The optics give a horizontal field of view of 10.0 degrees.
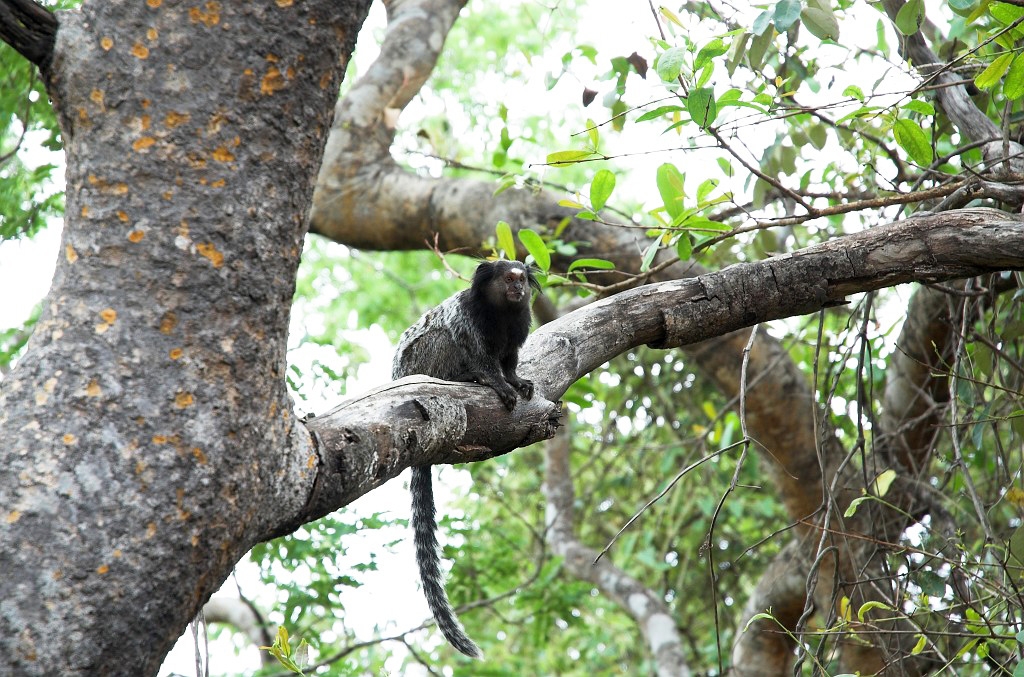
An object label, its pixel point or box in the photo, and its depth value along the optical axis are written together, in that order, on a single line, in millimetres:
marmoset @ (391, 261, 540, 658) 6411
